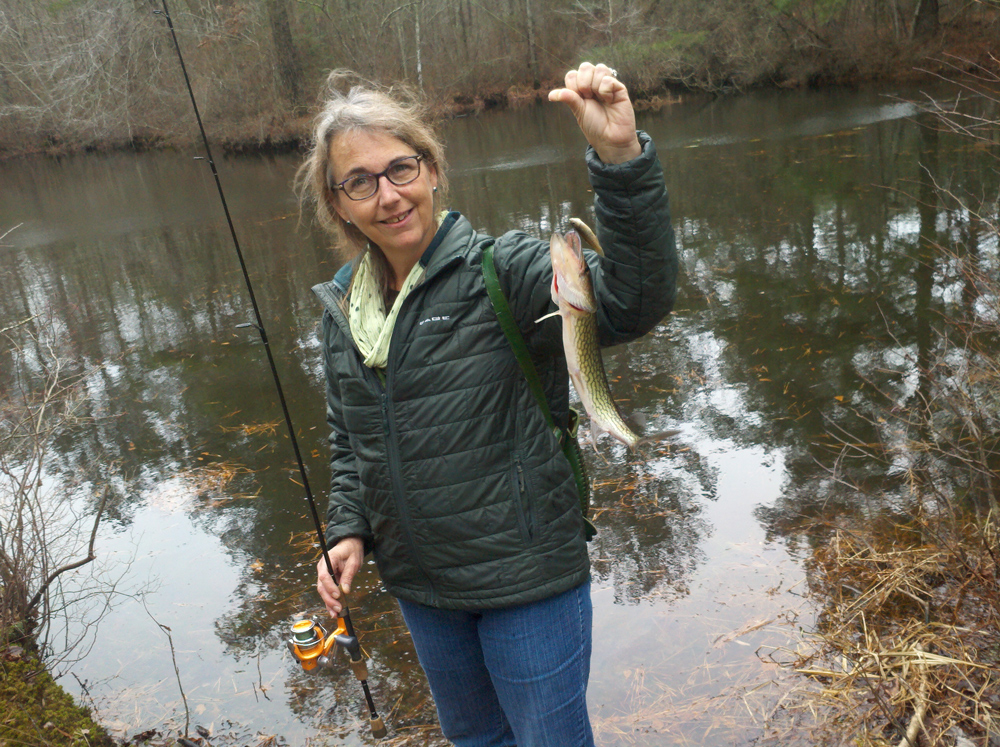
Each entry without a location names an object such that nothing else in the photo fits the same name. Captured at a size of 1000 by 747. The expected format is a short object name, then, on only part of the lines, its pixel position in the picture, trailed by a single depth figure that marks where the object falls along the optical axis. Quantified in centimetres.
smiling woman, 168
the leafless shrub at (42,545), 331
